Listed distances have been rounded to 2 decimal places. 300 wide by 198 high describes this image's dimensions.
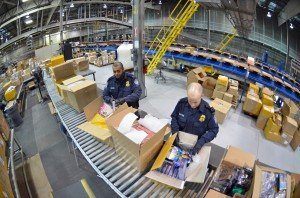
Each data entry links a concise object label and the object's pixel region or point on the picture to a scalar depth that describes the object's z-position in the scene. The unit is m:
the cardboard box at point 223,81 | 6.18
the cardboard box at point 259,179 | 1.83
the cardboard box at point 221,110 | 5.28
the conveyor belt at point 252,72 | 6.31
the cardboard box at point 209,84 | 6.55
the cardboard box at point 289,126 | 4.74
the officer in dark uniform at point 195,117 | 2.60
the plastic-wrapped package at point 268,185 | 1.85
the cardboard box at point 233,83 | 6.34
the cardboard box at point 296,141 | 4.70
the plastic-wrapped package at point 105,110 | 3.23
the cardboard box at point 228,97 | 6.03
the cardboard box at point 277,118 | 4.99
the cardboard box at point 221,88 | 6.21
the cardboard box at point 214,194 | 2.06
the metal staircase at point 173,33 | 6.74
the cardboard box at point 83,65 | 6.86
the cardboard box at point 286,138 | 4.83
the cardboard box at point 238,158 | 2.52
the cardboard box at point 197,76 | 6.67
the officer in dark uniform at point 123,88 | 3.79
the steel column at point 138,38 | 5.43
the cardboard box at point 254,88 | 6.03
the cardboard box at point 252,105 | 5.49
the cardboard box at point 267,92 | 5.81
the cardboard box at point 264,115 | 5.14
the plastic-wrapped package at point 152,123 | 2.40
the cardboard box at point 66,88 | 4.13
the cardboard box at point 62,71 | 5.00
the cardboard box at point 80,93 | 3.80
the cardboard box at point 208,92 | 6.65
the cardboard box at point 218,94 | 6.25
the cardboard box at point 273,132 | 4.89
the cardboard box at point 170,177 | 2.09
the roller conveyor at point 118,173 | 2.13
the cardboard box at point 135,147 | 2.14
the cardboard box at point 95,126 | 2.80
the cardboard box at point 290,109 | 5.15
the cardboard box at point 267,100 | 5.47
